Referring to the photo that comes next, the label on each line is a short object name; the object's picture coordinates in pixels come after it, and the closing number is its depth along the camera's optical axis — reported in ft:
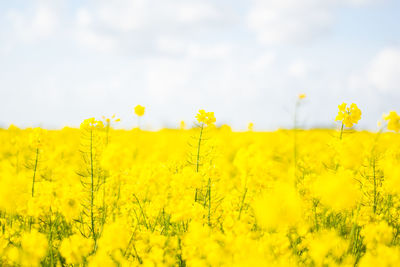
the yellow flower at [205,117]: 11.73
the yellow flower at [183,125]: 31.81
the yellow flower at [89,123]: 10.59
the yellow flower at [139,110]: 19.04
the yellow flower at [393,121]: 10.12
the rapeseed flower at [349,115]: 11.44
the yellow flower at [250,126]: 30.85
